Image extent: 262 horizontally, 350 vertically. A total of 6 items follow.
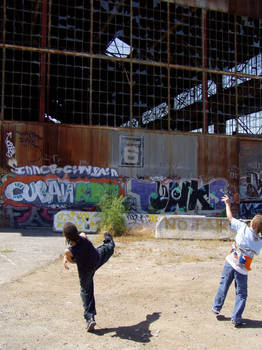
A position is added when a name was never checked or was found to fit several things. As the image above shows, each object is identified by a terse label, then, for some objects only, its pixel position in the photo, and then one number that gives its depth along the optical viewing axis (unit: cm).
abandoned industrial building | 1683
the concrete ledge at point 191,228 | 1292
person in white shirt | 467
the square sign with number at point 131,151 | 1791
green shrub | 1315
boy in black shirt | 448
